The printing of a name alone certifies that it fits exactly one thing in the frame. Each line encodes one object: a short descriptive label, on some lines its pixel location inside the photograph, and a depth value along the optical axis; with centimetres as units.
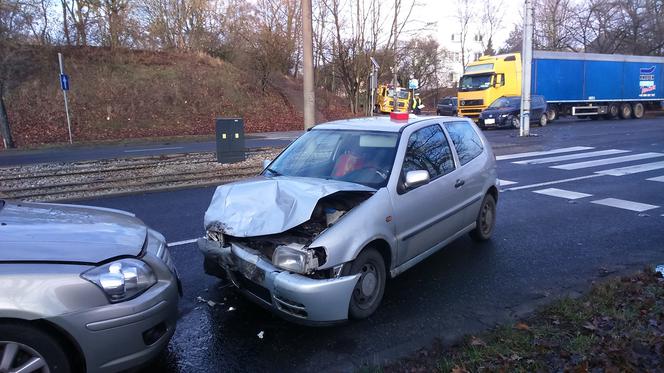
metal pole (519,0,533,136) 2005
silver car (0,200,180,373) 254
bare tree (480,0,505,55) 7269
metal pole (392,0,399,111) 3423
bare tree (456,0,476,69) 7319
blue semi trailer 2922
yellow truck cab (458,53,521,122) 2797
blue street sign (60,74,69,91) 2117
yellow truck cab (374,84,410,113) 4169
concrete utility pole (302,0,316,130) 1284
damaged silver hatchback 364
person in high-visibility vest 4089
